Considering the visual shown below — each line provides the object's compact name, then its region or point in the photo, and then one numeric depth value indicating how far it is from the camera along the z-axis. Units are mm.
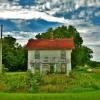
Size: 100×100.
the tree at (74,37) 37375
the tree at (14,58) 34940
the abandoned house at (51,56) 31872
